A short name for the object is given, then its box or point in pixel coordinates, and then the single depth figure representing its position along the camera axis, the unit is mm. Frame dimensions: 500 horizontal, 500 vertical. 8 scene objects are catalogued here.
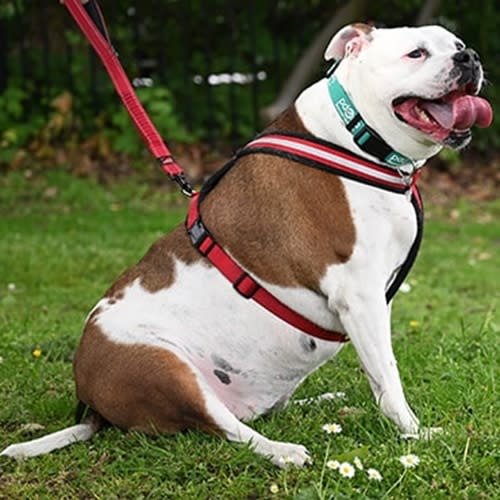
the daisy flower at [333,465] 3604
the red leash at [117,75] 4555
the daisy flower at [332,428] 4078
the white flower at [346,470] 3566
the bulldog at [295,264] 3877
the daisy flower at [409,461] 3633
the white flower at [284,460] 3756
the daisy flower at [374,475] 3561
